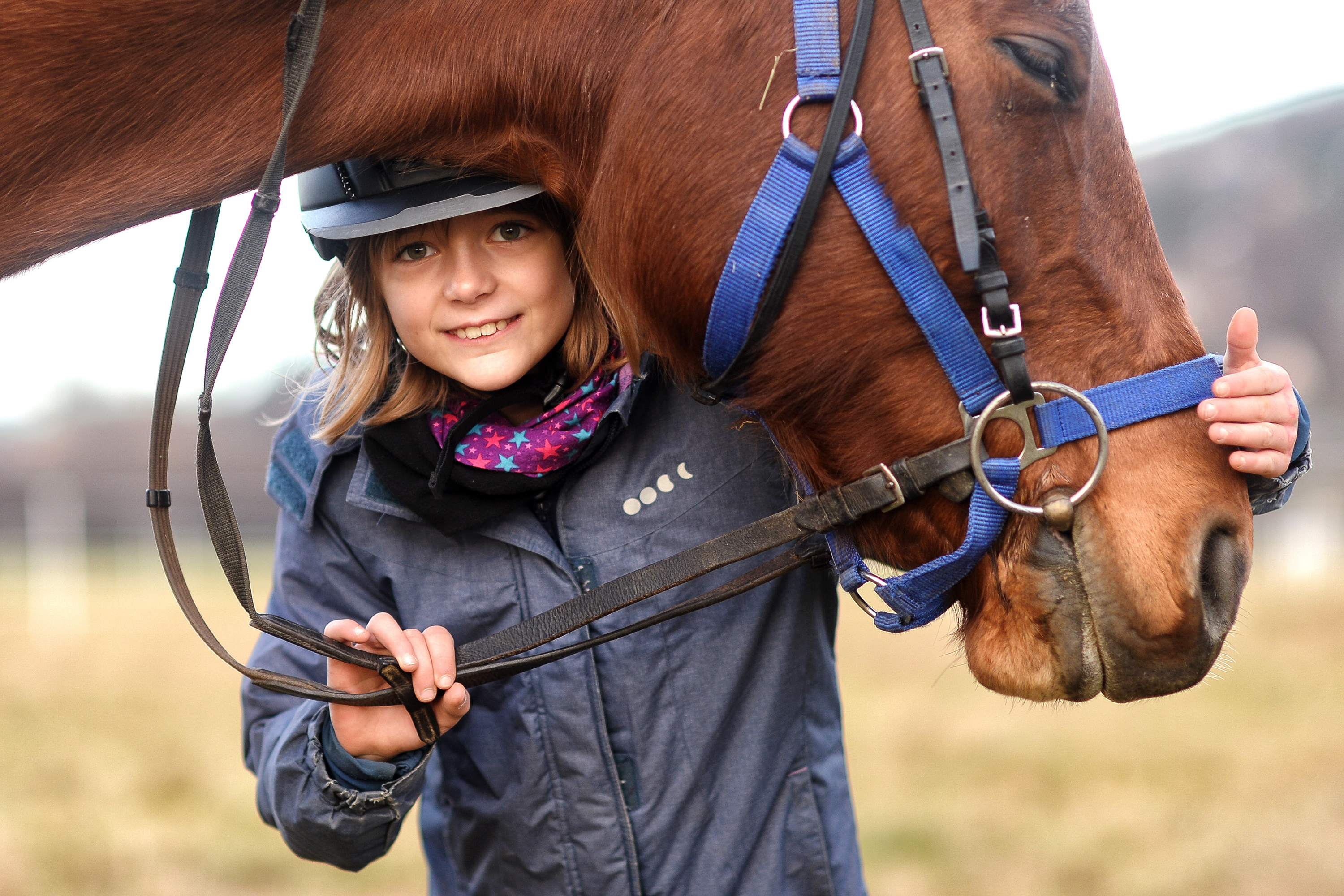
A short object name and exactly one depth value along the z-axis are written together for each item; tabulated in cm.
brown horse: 208
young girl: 221
